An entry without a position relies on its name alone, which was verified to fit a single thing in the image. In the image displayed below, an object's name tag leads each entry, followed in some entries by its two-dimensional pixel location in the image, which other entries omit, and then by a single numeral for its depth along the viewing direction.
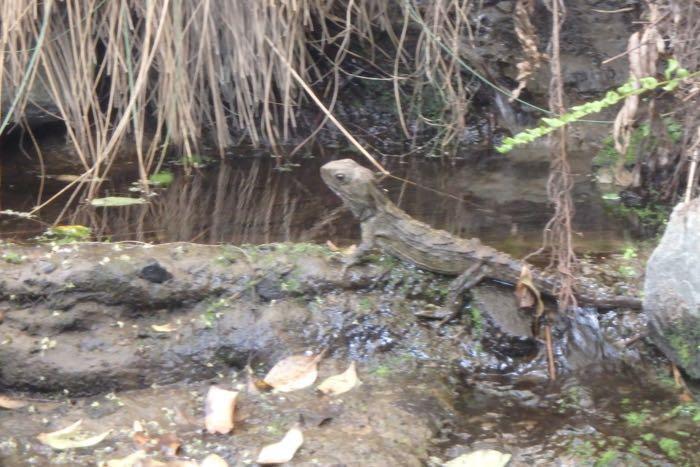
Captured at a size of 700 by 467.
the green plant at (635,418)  6.06
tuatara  7.22
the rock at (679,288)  6.18
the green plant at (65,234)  8.10
